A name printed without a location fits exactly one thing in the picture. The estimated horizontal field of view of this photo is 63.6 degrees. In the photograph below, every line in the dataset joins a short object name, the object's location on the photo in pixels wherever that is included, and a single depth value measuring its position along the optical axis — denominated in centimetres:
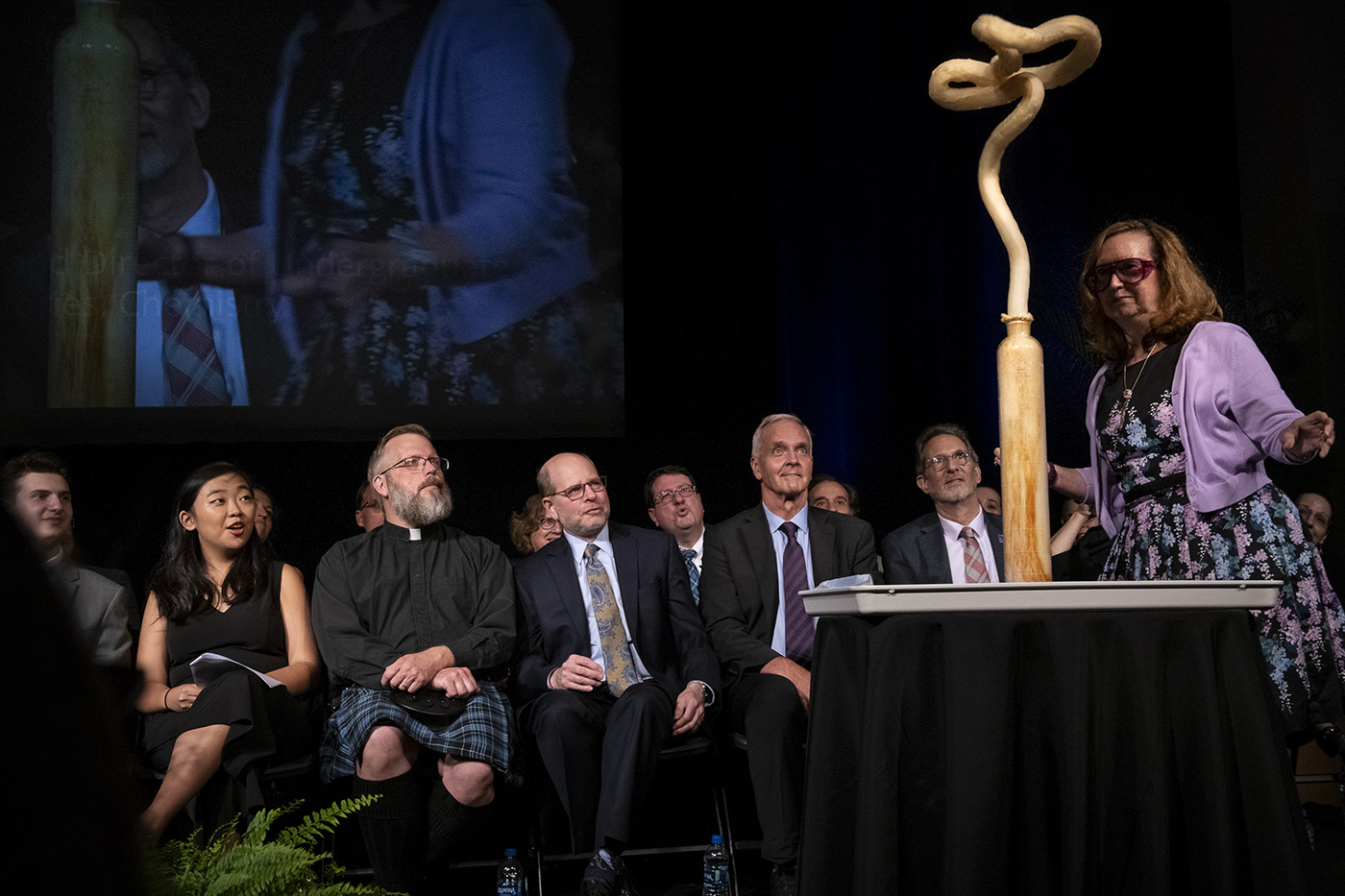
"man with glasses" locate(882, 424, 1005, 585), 388
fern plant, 167
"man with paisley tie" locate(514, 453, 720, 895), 308
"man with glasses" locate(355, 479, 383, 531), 440
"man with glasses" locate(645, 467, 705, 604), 455
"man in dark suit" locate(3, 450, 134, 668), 345
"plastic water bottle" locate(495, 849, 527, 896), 307
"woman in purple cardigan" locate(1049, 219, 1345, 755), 191
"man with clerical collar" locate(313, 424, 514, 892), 307
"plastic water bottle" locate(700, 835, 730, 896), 317
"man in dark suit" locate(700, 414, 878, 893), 346
